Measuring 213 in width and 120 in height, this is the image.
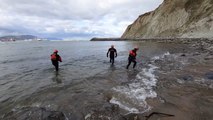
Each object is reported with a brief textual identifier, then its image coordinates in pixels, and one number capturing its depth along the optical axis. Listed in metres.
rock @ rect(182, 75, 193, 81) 5.85
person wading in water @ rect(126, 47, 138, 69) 8.35
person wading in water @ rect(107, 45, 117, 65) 10.10
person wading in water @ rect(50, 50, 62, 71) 8.17
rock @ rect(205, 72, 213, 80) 5.77
